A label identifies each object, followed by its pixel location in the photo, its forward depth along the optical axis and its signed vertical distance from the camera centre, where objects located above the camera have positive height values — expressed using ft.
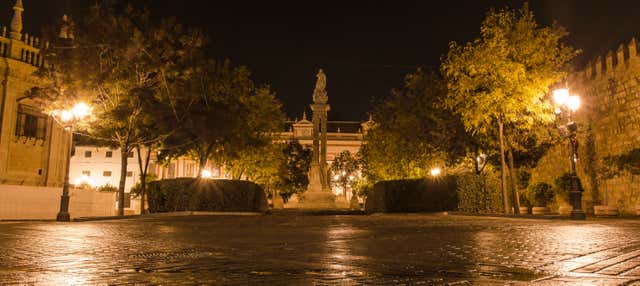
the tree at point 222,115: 83.75 +18.14
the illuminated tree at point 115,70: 70.03 +19.90
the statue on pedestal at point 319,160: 136.15 +13.01
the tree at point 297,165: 250.16 +20.86
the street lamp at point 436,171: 105.50 +7.47
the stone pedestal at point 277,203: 180.18 +0.40
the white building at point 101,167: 234.38 +17.79
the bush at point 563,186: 94.00 +3.95
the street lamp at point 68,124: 58.95 +10.14
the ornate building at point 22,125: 96.73 +16.31
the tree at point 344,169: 266.98 +20.05
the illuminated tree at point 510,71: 70.18 +19.90
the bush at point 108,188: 100.13 +3.05
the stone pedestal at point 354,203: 171.56 +0.39
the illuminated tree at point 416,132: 96.12 +16.14
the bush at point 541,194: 98.07 +2.40
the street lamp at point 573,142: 57.72 +7.72
